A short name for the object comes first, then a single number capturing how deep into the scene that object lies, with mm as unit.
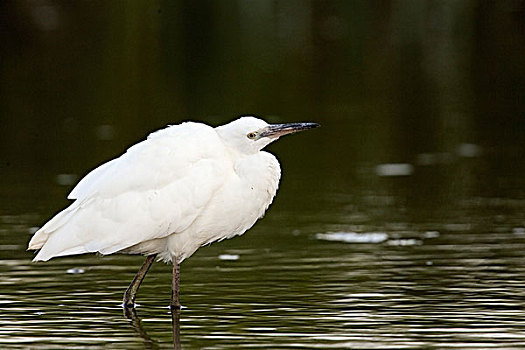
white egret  9805
